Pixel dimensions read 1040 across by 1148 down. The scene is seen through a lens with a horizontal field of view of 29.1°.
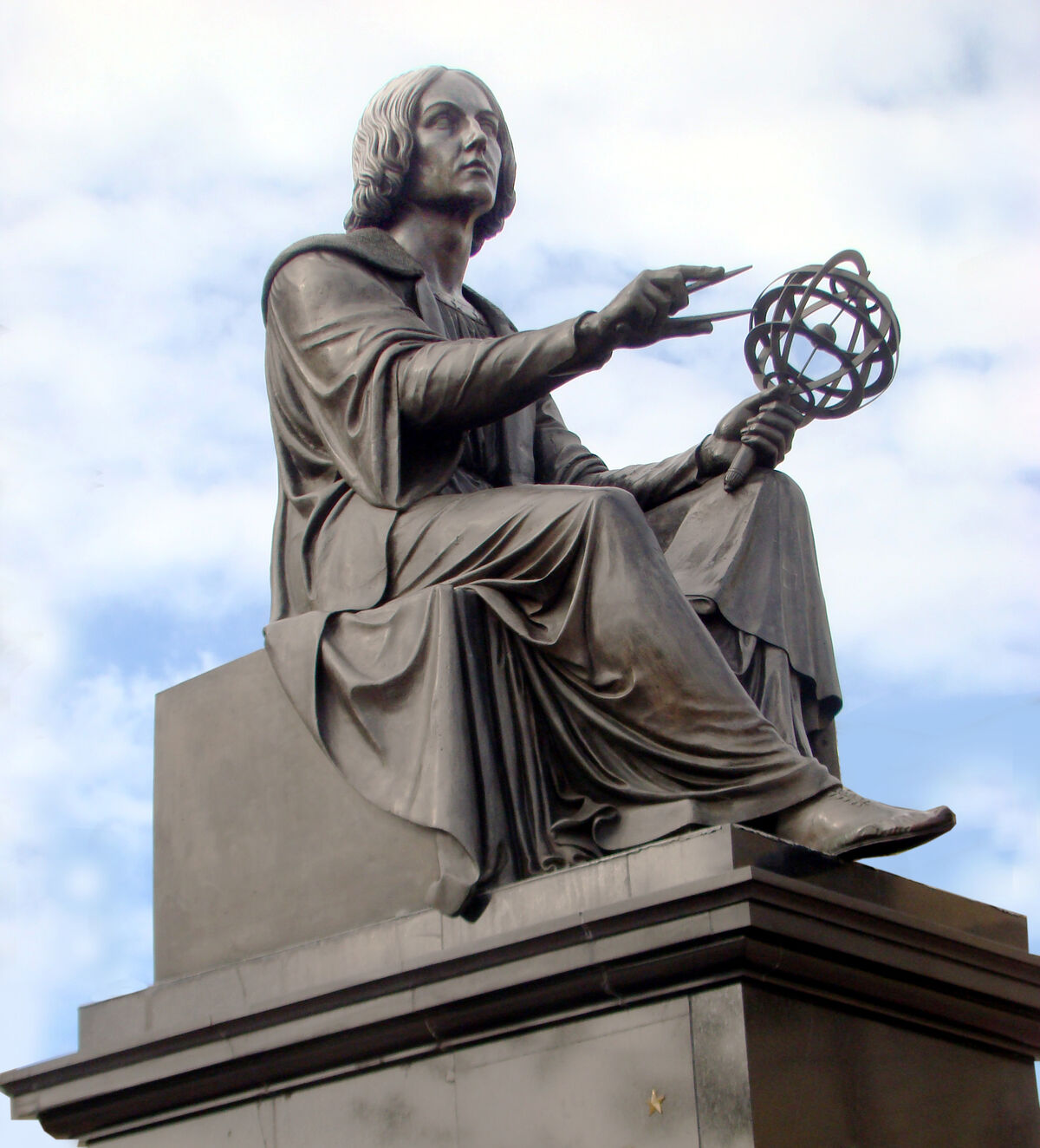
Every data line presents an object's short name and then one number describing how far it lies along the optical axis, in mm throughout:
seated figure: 6527
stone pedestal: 5707
